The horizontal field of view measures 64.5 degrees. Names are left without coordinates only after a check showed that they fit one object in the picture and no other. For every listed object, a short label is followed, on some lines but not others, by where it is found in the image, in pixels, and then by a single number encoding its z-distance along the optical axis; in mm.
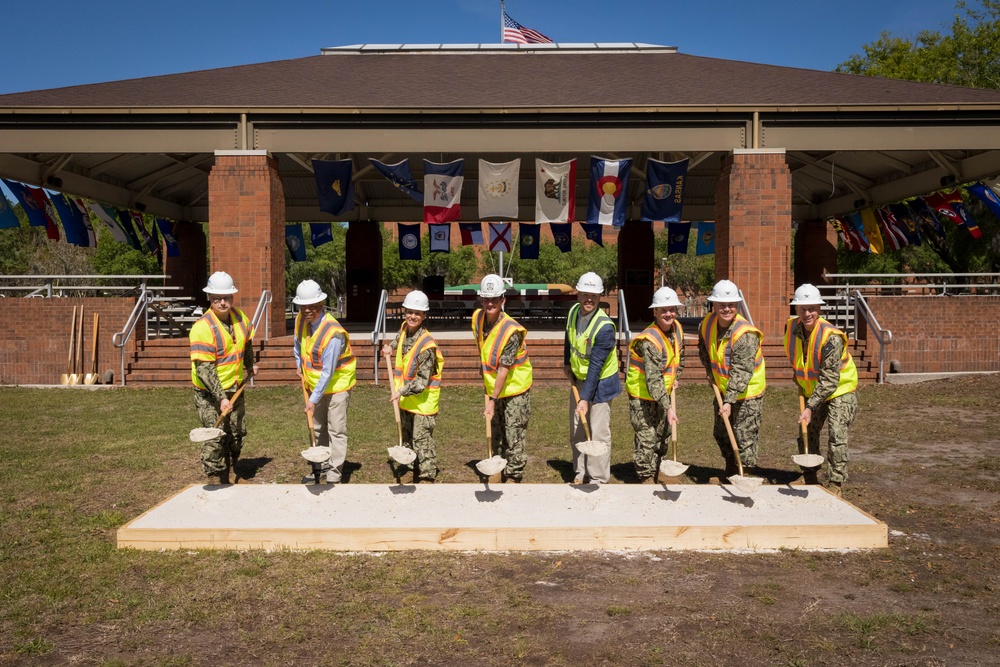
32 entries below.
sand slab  5516
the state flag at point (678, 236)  26156
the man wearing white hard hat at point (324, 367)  6852
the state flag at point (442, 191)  16328
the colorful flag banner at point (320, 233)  26500
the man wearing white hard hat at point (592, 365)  6750
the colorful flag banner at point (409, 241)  26020
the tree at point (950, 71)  27188
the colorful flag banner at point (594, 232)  24562
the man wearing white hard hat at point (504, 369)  6858
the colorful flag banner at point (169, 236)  24938
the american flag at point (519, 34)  24000
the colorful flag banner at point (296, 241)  27109
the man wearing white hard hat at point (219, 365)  6848
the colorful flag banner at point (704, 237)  25531
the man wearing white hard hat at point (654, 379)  6809
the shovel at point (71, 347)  14938
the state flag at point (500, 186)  16391
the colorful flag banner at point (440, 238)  25125
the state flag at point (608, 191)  15875
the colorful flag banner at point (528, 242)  26641
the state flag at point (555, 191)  16219
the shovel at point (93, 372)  14727
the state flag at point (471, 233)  26141
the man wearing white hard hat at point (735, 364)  6703
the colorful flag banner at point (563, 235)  25562
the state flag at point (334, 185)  17094
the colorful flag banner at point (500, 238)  25375
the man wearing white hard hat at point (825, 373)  6715
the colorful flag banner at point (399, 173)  16328
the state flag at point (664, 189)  16281
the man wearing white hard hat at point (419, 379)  6805
